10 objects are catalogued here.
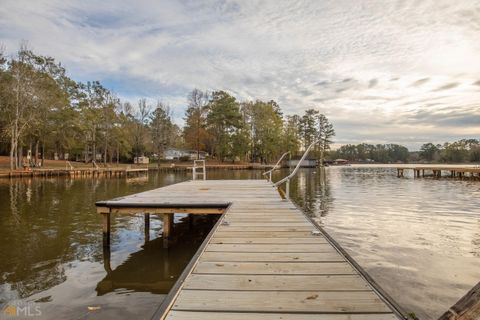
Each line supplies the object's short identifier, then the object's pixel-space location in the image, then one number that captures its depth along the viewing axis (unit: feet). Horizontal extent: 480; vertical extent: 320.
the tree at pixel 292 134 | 208.66
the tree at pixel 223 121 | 175.11
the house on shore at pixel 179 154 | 196.51
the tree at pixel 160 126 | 180.86
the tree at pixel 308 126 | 253.65
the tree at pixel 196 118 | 182.29
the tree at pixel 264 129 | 192.95
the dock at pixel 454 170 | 97.50
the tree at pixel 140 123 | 169.99
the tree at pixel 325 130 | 264.72
